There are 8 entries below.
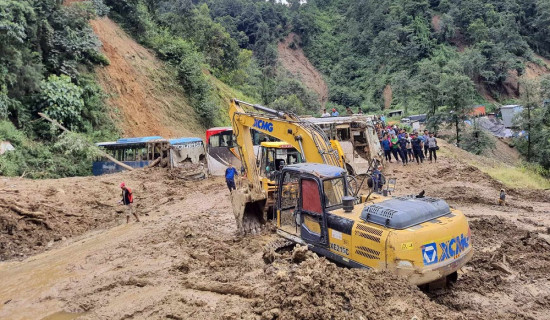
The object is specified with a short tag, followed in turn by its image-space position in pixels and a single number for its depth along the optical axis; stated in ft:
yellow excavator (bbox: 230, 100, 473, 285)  16.96
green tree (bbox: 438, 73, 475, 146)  79.66
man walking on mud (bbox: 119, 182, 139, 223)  39.07
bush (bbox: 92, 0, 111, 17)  81.46
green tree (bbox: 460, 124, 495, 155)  89.30
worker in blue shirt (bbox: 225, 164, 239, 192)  42.37
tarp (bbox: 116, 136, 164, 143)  65.56
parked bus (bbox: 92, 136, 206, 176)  62.95
